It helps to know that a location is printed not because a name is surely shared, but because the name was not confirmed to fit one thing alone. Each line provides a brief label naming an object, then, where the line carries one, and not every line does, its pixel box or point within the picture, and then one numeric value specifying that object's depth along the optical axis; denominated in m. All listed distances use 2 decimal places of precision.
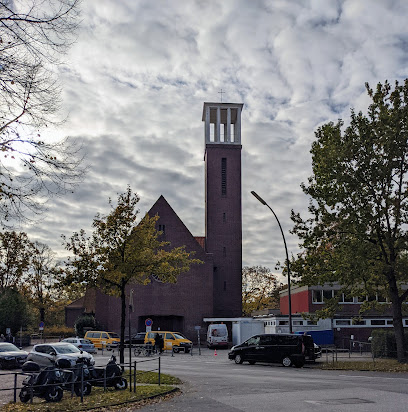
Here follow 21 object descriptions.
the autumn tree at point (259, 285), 80.88
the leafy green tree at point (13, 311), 51.03
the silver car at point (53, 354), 22.41
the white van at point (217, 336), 45.41
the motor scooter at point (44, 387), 14.03
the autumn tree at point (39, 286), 69.25
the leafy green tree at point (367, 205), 25.48
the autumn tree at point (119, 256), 24.41
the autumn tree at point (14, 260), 60.28
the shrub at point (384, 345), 28.92
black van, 26.23
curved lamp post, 29.05
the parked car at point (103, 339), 43.88
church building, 55.31
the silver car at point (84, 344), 38.19
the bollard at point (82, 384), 13.40
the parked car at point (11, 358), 26.52
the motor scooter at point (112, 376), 15.85
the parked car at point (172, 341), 39.00
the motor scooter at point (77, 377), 14.52
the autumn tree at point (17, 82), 10.53
